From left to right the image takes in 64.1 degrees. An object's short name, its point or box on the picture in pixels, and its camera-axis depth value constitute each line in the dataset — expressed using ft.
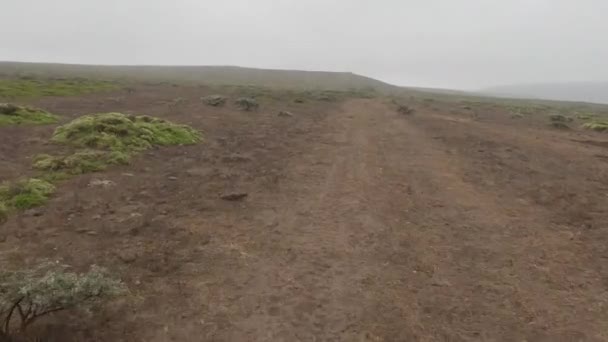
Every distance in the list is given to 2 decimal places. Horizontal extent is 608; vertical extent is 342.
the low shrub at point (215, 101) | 124.73
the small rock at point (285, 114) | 109.61
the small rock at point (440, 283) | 27.68
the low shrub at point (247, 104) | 118.73
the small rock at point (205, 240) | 32.71
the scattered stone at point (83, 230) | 33.45
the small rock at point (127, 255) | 29.43
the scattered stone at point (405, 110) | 125.84
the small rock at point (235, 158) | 57.82
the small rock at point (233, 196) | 42.64
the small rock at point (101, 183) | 44.19
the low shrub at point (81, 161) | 48.96
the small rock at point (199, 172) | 50.61
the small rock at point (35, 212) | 36.04
